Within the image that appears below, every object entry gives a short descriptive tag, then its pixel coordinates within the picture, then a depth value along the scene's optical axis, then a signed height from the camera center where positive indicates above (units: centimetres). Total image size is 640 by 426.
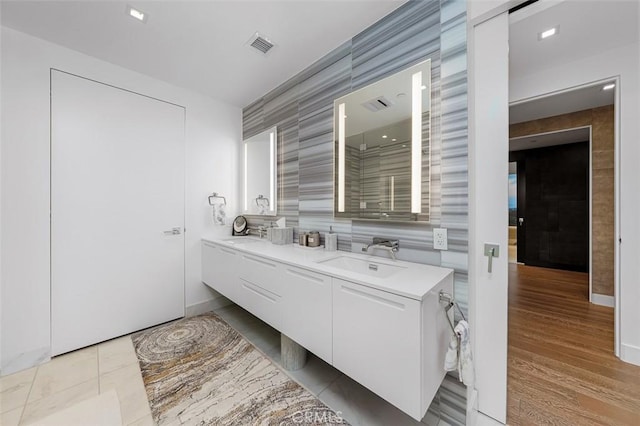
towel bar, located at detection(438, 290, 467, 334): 122 -47
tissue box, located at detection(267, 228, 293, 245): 239 -25
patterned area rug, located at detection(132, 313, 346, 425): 140 -123
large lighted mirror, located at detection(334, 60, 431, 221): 154 +48
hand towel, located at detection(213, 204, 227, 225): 294 -3
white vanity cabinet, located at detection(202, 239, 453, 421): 104 -58
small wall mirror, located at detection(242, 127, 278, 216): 274 +48
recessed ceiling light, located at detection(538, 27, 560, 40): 192 +151
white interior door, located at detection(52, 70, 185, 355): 200 -1
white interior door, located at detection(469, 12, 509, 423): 127 +3
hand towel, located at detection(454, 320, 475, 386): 116 -74
